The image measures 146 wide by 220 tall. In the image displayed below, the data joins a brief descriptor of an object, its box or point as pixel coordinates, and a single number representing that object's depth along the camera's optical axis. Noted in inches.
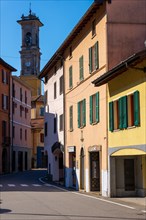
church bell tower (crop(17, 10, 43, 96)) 4094.5
